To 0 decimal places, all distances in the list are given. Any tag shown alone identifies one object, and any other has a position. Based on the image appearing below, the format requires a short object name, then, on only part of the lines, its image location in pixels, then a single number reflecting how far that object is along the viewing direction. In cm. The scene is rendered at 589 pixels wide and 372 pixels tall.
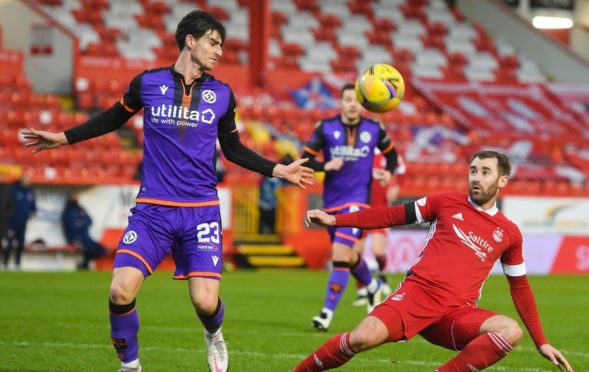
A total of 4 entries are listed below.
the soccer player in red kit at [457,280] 1281
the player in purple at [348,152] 2372
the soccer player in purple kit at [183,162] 1430
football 1789
